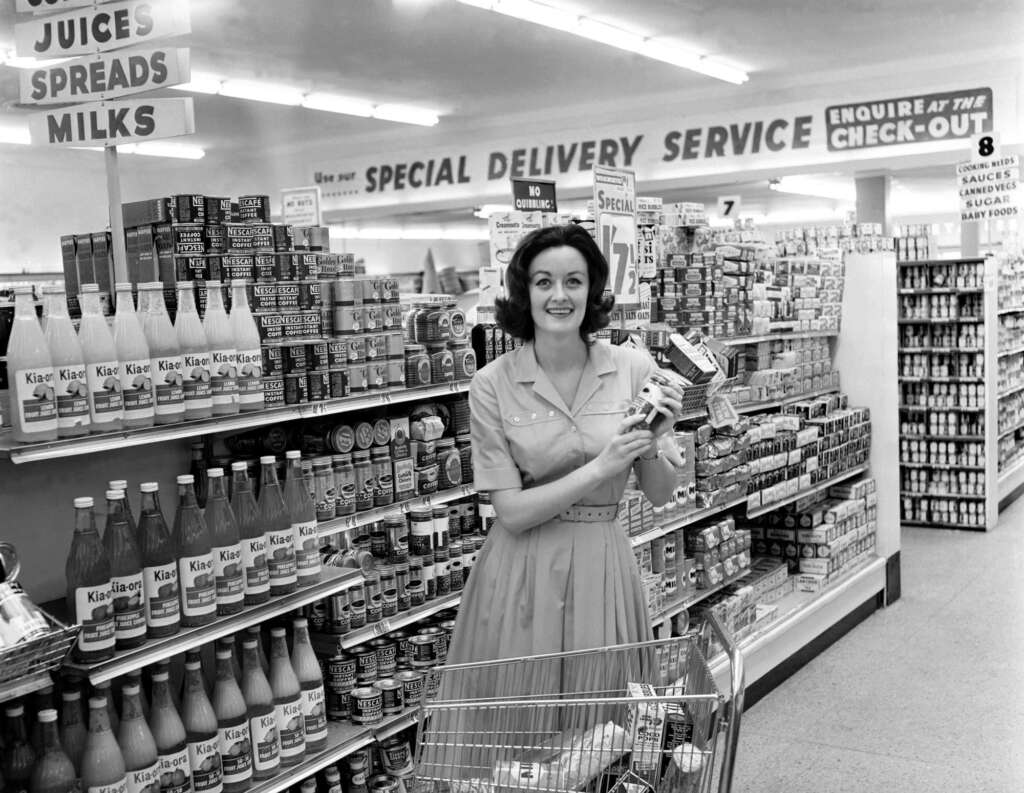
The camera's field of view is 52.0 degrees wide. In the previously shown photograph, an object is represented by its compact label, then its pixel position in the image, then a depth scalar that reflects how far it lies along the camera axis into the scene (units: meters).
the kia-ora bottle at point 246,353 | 2.85
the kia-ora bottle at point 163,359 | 2.61
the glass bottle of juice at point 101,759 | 2.40
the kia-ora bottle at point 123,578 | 2.45
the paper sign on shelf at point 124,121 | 2.95
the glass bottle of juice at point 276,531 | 2.84
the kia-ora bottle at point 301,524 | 2.93
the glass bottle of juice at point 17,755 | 2.37
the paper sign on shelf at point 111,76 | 2.90
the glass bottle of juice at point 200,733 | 2.64
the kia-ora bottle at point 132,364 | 2.52
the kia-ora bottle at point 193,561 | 2.60
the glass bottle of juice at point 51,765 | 2.32
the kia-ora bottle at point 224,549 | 2.69
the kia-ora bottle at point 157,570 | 2.52
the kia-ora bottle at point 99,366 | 2.45
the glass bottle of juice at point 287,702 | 2.91
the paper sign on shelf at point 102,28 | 2.88
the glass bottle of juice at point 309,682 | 3.01
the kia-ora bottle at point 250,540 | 2.77
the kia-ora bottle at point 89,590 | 2.37
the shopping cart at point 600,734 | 1.91
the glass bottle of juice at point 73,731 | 2.42
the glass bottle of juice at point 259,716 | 2.82
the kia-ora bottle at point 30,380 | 2.31
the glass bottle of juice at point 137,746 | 2.48
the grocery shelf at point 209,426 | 2.31
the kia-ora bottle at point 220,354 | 2.76
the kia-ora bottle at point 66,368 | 2.39
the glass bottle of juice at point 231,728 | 2.73
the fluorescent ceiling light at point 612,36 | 9.06
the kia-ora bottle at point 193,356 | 2.69
